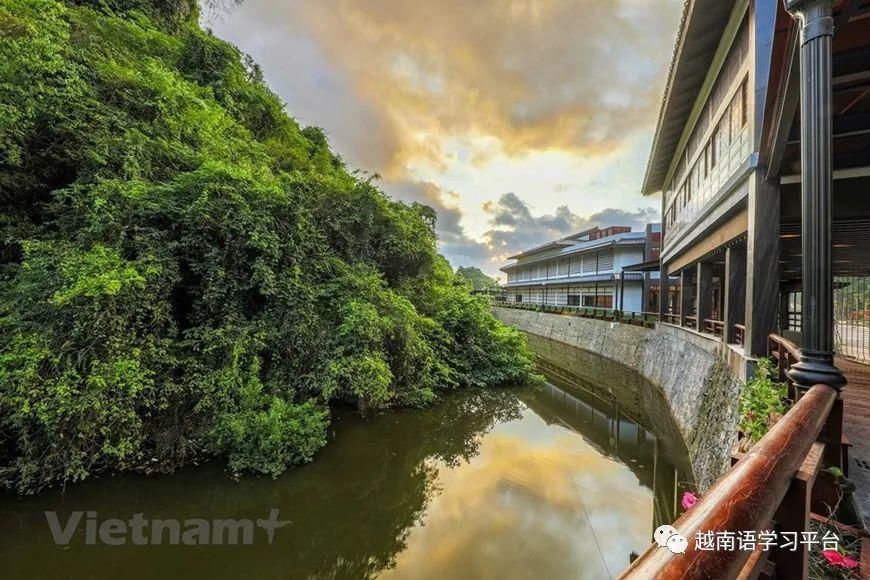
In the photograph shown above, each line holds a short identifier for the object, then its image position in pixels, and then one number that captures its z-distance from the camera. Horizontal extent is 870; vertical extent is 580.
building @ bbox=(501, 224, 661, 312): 20.73
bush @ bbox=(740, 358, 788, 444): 2.82
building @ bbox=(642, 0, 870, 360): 2.02
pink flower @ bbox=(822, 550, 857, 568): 1.57
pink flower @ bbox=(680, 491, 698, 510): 2.38
